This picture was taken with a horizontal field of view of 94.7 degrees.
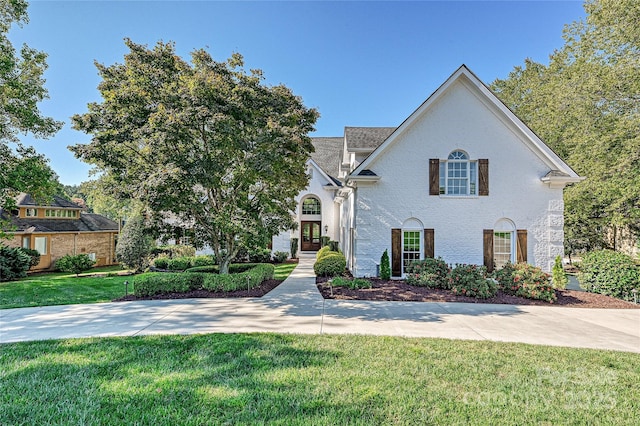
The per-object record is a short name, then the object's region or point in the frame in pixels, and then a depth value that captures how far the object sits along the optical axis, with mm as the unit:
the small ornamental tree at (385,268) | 12922
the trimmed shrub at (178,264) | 17547
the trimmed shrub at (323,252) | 16047
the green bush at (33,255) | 18922
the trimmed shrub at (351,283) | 11133
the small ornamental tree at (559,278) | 11573
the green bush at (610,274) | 10547
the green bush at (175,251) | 20266
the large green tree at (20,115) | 11242
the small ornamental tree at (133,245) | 17453
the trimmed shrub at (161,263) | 17922
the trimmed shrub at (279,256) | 21141
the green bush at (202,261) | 17762
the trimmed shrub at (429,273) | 11500
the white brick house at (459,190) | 13055
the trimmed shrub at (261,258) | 20078
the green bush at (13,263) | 16656
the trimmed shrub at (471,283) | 10152
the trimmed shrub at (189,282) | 10102
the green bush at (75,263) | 18625
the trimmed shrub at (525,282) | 9984
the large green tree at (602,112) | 14727
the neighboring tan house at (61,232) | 20250
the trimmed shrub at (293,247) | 22859
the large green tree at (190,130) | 8867
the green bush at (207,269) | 12889
